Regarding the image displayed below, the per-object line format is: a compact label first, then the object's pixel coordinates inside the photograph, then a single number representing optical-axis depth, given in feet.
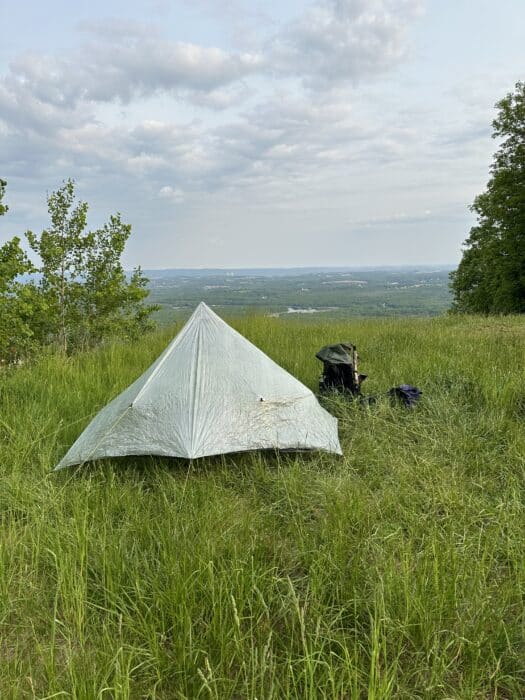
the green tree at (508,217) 65.10
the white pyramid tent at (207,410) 10.70
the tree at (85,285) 30.94
